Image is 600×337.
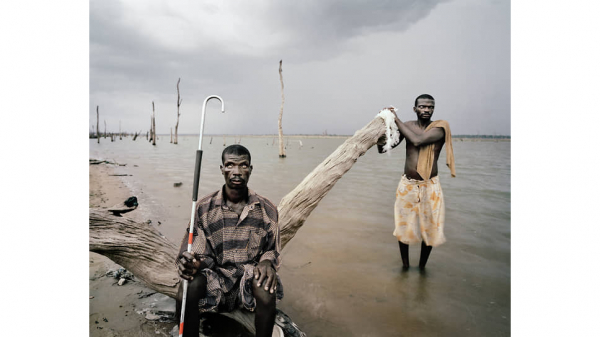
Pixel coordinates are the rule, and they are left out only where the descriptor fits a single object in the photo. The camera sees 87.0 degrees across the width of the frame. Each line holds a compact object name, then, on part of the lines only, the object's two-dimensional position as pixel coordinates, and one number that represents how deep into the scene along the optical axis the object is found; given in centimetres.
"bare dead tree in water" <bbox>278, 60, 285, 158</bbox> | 1480
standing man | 274
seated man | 160
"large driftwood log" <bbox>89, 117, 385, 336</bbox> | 194
